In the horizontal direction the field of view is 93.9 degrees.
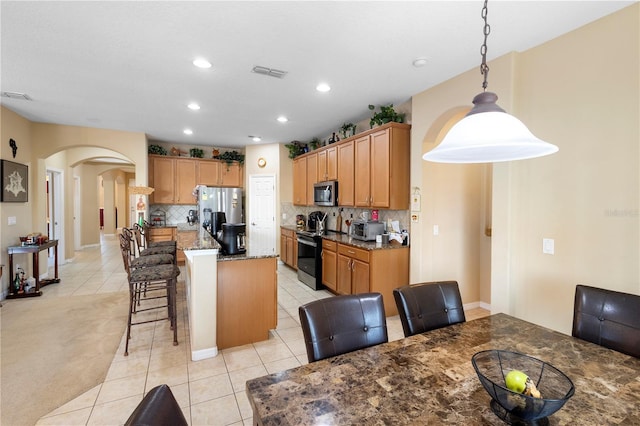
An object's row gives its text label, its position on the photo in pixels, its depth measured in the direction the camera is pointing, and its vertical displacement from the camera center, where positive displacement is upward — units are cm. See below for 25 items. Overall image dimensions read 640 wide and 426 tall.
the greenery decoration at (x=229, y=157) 696 +118
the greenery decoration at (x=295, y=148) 652 +130
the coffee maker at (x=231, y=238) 314 -32
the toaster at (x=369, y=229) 418 -30
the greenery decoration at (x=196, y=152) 671 +125
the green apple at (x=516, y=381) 93 -55
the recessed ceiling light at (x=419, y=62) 275 +136
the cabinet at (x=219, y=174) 676 +79
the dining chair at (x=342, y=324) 144 -60
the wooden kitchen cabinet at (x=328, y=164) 498 +76
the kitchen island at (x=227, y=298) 272 -88
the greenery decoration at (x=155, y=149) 632 +123
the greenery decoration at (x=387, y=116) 390 +121
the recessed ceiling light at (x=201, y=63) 279 +138
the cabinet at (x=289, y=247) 579 -81
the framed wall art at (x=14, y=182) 417 +39
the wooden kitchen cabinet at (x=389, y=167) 379 +53
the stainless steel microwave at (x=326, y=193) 494 +25
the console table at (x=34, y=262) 430 -80
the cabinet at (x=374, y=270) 367 -80
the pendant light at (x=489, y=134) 114 +29
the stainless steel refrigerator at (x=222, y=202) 643 +13
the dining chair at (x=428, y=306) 172 -59
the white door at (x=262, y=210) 679 -6
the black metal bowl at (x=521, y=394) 88 -63
